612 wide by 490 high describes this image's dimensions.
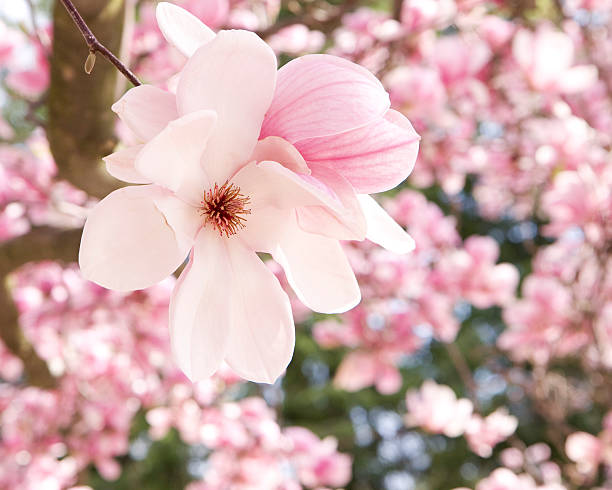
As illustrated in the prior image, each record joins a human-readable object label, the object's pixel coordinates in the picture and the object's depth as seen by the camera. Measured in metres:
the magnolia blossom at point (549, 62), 1.39
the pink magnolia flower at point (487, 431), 1.82
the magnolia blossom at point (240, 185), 0.37
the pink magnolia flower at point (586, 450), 1.62
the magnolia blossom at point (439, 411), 1.73
